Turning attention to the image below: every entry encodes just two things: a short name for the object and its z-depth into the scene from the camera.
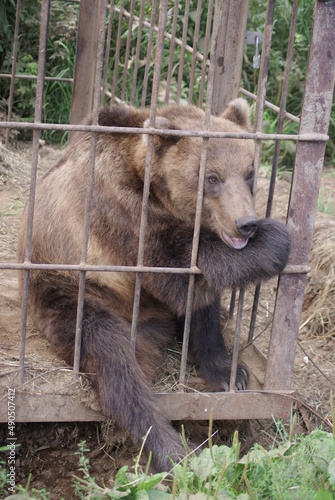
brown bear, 3.62
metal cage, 3.27
